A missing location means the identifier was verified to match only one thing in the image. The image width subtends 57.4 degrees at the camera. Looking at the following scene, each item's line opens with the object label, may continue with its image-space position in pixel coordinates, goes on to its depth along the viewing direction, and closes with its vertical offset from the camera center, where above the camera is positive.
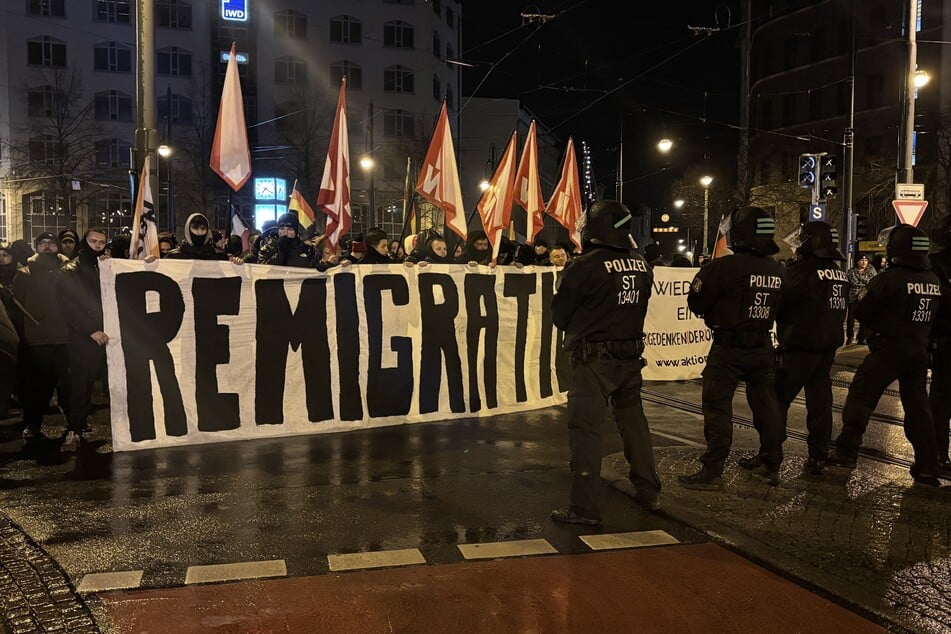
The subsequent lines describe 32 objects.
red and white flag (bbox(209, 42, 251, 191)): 8.58 +1.31
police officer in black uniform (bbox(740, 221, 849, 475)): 6.29 -0.41
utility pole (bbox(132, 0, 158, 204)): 10.20 +2.35
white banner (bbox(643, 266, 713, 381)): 12.03 -0.83
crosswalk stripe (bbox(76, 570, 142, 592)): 4.17 -1.49
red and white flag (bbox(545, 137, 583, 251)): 12.99 +1.14
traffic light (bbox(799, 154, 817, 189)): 20.08 +2.36
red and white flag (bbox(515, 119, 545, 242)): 11.85 +1.20
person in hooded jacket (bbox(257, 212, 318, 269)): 9.41 +0.29
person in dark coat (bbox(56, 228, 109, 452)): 7.16 -0.48
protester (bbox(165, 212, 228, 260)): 8.30 +0.33
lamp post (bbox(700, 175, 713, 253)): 38.03 +3.98
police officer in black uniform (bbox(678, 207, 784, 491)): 5.85 -0.36
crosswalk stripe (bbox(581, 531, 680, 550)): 4.86 -1.52
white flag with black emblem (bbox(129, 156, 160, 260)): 7.62 +0.41
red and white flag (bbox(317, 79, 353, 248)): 9.30 +0.99
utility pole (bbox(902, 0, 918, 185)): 16.98 +3.57
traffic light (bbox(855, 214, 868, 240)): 21.02 +1.14
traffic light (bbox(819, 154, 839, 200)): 19.81 +2.30
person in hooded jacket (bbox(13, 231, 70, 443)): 7.69 -0.65
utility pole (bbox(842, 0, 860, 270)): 19.55 +2.25
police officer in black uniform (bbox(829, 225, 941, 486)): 6.17 -0.38
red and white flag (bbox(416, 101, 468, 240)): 9.98 +1.11
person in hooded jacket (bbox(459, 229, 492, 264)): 11.30 +0.34
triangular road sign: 15.02 +1.10
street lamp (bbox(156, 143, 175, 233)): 29.53 +4.60
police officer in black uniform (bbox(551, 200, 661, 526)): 5.20 -0.43
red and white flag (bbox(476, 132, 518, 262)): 10.68 +0.89
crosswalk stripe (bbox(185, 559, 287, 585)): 4.31 -1.50
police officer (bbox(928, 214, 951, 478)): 6.50 -0.62
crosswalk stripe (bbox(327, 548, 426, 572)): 4.50 -1.50
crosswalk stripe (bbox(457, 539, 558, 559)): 4.69 -1.51
